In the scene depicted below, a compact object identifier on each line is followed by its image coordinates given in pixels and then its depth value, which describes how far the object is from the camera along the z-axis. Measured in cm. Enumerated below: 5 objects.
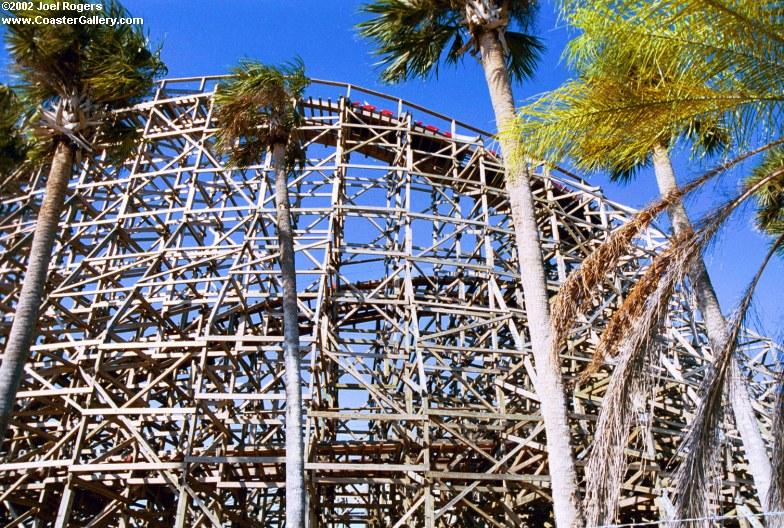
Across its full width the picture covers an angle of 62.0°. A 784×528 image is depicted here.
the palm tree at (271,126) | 886
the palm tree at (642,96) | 531
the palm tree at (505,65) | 609
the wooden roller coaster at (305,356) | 1049
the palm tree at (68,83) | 843
